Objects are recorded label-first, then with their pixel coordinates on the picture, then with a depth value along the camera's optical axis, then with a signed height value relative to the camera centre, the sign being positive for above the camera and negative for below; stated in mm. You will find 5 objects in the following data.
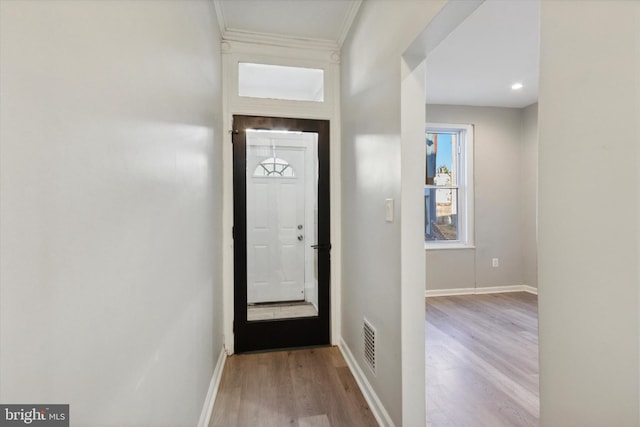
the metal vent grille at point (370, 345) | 1911 -903
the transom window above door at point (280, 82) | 2711 +1240
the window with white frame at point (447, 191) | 4508 +316
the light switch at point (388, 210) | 1627 +10
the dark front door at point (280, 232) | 2658 -191
